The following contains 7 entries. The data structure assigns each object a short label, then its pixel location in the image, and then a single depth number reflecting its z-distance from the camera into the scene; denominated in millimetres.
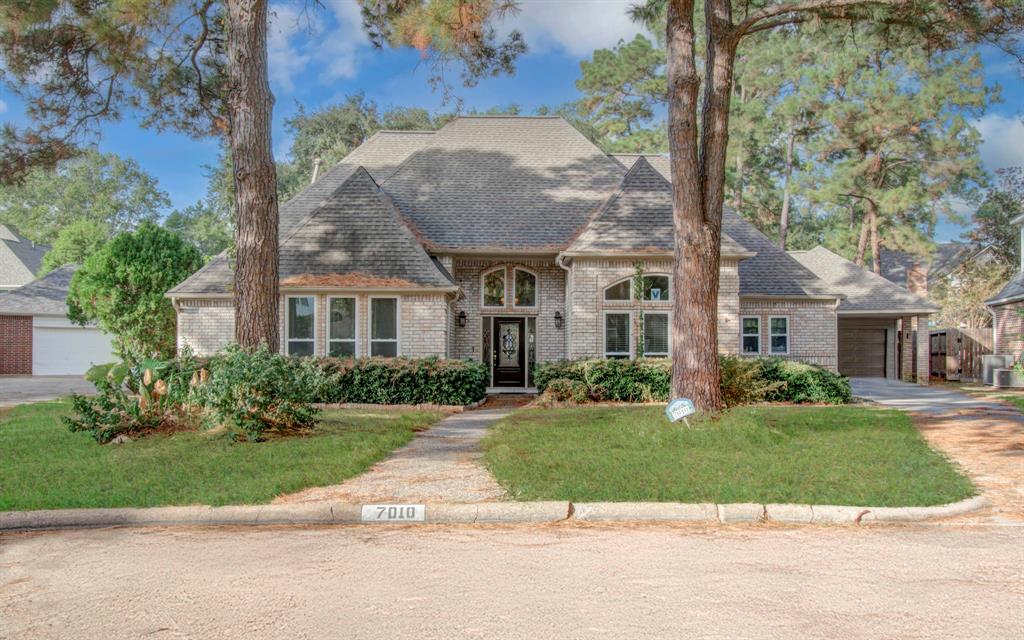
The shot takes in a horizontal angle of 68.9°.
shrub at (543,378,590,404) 15609
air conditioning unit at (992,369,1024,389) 22922
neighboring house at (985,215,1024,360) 24016
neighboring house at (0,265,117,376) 33031
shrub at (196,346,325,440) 9750
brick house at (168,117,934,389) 17984
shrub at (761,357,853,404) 15914
